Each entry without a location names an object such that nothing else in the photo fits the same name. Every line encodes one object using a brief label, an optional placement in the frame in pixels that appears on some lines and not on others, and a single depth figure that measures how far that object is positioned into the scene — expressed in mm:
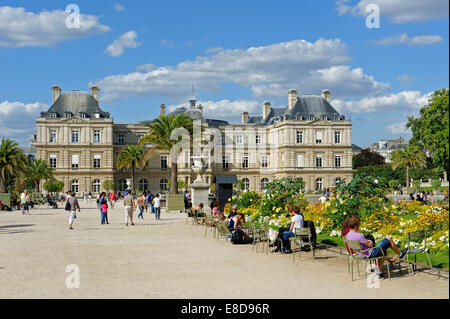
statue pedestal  32094
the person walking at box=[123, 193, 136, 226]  23623
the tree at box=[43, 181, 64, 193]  59053
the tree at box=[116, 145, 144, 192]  67250
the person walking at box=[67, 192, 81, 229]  21917
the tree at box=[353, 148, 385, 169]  94062
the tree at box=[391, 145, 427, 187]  65312
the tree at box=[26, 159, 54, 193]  59531
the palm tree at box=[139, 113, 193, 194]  43372
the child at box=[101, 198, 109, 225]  23922
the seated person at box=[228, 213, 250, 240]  16844
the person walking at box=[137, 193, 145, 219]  28906
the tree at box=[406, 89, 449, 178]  45256
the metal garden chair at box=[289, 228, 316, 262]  13281
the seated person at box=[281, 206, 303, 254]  14008
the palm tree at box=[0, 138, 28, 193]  43875
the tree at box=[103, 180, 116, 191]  69938
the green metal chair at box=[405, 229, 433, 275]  10864
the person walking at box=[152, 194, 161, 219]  27391
